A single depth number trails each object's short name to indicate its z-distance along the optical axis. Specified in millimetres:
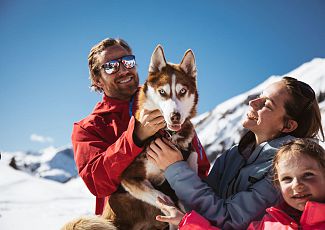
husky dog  2969
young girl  1982
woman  2488
